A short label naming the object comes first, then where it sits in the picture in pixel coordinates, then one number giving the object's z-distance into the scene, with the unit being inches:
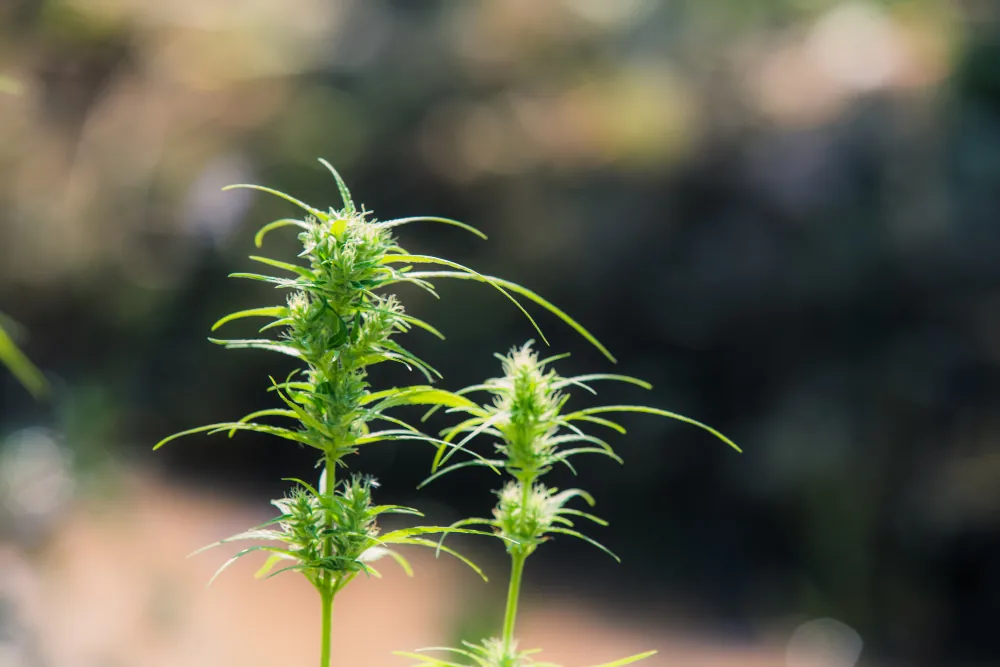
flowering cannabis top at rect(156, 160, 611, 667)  48.3
